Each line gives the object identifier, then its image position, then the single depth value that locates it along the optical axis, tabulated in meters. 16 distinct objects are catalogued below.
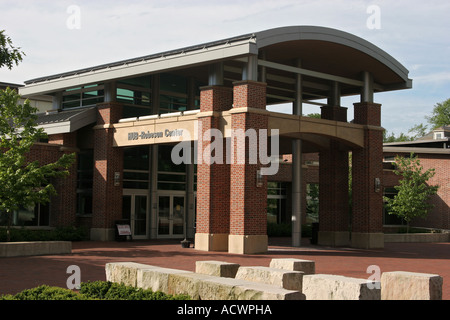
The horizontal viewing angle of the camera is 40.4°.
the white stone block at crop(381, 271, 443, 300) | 10.18
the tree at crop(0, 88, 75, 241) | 22.50
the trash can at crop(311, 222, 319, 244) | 31.25
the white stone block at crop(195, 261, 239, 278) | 12.88
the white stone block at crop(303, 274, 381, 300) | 9.91
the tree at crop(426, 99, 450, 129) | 98.94
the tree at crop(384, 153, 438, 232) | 41.06
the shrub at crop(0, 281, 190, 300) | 9.95
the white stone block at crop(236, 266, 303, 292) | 11.68
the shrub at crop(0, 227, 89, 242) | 26.34
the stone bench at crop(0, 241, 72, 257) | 21.38
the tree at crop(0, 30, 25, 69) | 17.15
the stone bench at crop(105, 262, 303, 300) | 9.39
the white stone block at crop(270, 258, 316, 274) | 13.47
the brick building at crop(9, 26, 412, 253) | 24.98
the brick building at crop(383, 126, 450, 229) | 45.20
